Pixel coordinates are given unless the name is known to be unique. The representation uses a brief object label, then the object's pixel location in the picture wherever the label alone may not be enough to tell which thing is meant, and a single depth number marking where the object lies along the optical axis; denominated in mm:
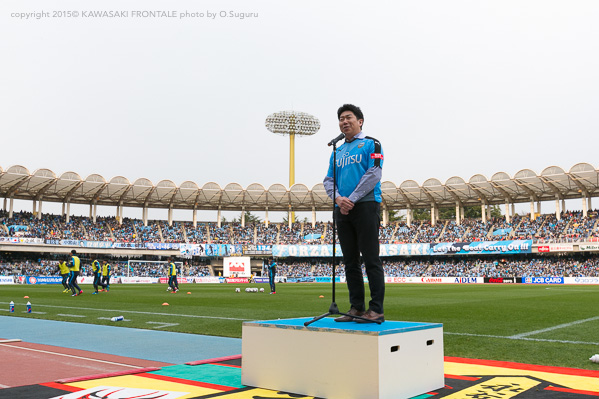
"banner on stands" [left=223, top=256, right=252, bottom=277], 60031
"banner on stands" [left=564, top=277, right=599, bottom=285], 44031
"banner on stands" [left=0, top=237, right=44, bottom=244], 50688
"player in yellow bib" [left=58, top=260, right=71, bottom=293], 23753
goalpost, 57525
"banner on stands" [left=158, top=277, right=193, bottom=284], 50594
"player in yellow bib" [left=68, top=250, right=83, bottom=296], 22203
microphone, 5400
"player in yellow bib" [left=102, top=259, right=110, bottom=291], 26875
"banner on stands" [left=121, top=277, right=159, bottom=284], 48719
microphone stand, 5016
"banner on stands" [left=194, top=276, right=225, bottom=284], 52906
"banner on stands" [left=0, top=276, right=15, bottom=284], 42938
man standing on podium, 5148
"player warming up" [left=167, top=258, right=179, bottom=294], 27644
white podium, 4133
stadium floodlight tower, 74125
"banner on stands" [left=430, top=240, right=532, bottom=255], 52156
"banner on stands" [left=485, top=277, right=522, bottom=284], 48312
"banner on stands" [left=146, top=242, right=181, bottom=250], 59688
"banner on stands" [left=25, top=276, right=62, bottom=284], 43656
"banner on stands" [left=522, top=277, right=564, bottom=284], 45525
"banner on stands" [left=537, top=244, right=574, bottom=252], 49500
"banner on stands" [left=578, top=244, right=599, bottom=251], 48219
